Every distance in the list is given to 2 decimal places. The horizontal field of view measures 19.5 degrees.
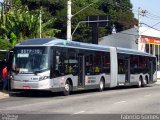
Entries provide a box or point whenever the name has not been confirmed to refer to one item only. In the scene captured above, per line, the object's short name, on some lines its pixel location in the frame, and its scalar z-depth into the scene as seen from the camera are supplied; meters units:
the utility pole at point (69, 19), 37.22
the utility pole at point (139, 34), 55.27
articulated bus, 24.00
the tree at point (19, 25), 43.47
